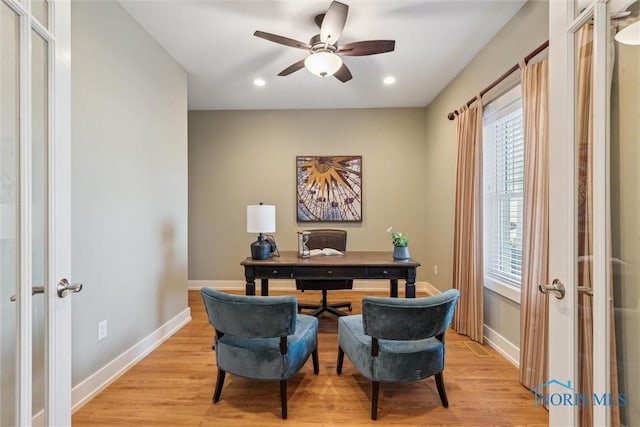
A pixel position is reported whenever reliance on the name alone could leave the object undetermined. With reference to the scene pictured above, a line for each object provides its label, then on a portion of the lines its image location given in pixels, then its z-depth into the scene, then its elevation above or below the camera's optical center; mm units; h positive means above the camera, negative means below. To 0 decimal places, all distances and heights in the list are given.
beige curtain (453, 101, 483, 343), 2697 -124
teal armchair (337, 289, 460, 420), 1621 -779
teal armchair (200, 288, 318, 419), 1659 -778
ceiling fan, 2113 +1268
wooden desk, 2523 -488
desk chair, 3219 -750
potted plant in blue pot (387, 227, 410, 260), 2637 -309
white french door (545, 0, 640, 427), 998 -47
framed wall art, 4430 +420
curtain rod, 1878 +1045
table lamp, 2660 -86
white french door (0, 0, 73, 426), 992 +7
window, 2412 +210
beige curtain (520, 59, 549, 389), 1861 -88
